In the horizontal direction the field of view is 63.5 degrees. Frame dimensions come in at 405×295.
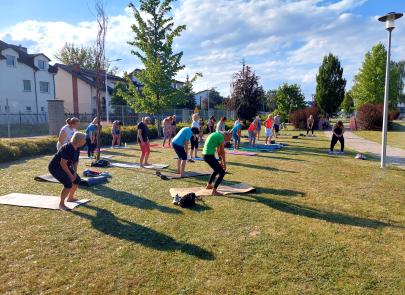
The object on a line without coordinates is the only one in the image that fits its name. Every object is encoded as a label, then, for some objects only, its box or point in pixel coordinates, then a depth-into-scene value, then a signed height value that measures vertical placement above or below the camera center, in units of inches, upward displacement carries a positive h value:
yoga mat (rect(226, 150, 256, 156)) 581.8 -59.4
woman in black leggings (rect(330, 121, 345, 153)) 589.3 -23.1
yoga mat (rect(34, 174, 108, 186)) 324.2 -61.3
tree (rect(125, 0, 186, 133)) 898.9 +178.0
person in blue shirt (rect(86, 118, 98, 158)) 511.5 -25.6
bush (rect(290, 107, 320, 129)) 1351.0 +17.1
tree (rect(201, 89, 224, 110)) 2768.2 +191.1
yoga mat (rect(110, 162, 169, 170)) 433.1 -61.7
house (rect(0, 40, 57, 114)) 1369.3 +178.9
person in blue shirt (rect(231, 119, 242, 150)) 642.8 -27.3
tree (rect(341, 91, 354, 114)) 2898.6 +153.7
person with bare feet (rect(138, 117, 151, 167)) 405.4 -21.1
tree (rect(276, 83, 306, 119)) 1574.8 +102.8
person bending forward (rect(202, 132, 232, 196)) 289.9 -27.5
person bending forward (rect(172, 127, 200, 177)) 350.9 -24.7
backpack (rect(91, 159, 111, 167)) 433.3 -58.0
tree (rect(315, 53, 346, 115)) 1652.3 +181.8
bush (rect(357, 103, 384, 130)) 1286.9 +12.7
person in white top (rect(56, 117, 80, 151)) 325.1 -11.4
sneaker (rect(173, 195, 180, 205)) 262.3 -64.3
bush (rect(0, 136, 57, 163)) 499.5 -45.9
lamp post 404.8 +78.8
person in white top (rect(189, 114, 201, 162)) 500.6 -33.5
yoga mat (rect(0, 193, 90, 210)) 253.1 -65.4
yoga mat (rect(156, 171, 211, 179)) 367.5 -63.2
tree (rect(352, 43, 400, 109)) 1695.4 +229.4
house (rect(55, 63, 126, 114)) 1739.7 +166.2
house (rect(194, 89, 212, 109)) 3211.4 +249.3
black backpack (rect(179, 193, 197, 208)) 255.6 -63.3
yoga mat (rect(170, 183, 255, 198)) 292.6 -64.8
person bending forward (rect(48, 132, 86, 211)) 233.3 -30.9
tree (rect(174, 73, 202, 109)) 940.6 +84.7
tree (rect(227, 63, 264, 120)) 1160.2 +88.8
